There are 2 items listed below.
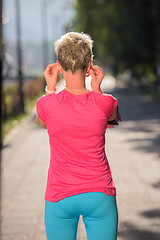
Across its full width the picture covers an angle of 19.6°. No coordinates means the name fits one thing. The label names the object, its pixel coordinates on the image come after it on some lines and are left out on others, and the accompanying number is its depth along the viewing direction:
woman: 2.44
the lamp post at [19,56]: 23.59
